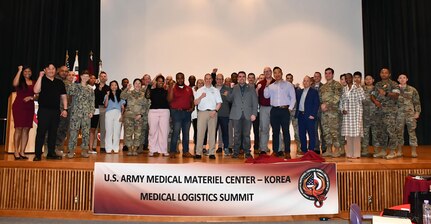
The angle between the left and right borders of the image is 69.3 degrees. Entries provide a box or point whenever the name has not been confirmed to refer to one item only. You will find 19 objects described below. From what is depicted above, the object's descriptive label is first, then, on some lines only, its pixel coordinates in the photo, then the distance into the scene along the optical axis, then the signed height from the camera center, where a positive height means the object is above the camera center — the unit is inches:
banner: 164.1 -31.8
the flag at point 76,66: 313.1 +63.8
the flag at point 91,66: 327.6 +67.1
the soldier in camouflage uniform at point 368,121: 223.9 +6.3
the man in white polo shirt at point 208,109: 214.2 +14.2
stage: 169.8 -31.7
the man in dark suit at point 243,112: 215.0 +12.1
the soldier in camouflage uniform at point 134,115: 230.8 +10.6
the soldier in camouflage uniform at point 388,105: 208.4 +16.9
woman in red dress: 197.9 +13.7
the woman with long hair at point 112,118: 240.5 +8.7
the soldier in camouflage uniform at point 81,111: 205.8 +12.3
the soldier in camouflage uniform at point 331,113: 215.9 +11.5
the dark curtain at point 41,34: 327.0 +104.2
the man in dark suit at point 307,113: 219.1 +11.8
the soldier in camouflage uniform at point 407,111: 208.1 +12.5
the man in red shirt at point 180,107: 213.6 +15.6
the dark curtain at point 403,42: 338.3 +99.7
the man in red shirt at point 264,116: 221.1 +9.7
